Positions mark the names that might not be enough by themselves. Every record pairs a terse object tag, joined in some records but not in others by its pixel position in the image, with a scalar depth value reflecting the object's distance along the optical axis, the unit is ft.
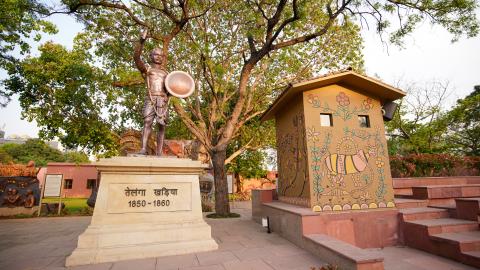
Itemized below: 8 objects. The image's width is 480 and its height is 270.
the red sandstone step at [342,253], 13.05
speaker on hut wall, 27.12
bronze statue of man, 21.74
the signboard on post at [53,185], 44.45
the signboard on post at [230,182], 56.09
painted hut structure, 23.66
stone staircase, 17.38
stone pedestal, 17.10
